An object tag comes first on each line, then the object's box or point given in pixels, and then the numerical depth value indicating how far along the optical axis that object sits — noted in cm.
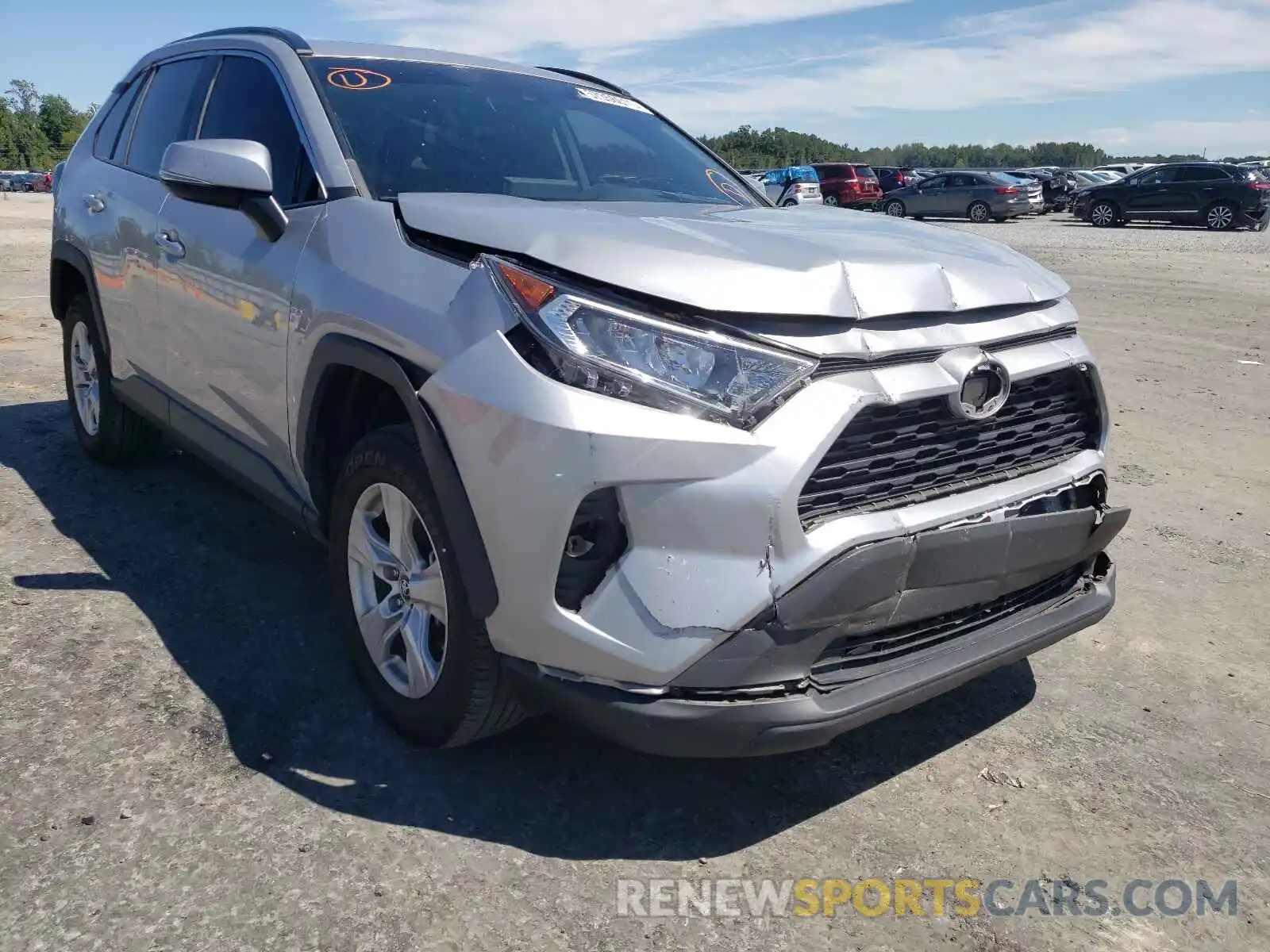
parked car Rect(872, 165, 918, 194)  3819
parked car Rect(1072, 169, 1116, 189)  3935
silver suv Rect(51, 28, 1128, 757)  210
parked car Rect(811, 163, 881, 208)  3347
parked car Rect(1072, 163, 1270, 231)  2555
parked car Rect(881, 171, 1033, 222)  3003
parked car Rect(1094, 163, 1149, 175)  4484
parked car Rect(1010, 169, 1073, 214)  3481
